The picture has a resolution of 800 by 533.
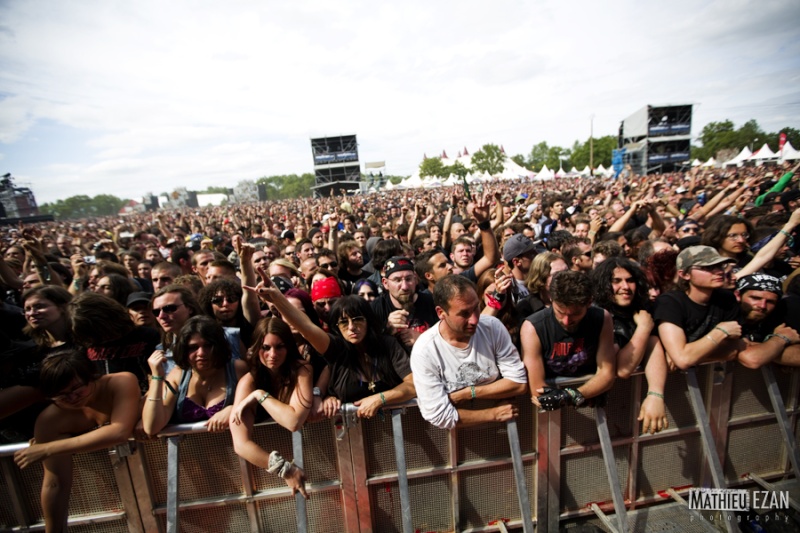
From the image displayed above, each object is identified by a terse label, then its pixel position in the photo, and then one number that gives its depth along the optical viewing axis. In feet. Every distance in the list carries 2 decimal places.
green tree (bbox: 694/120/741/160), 230.89
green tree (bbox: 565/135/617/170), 247.91
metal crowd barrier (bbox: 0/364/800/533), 7.57
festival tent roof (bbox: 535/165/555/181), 181.98
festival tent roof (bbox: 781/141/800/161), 118.93
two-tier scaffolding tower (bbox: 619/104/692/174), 158.20
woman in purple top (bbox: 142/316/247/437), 7.59
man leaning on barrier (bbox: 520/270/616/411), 7.41
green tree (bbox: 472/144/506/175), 222.69
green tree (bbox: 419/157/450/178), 232.53
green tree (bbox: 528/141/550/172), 344.90
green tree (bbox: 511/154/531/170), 338.50
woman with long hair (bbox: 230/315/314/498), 7.09
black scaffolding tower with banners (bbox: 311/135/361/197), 188.65
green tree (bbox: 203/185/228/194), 584.24
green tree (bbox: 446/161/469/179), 226.09
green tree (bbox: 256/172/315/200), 394.52
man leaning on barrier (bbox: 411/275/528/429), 7.31
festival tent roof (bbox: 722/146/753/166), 136.48
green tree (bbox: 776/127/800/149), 225.21
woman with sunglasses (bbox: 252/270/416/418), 7.74
